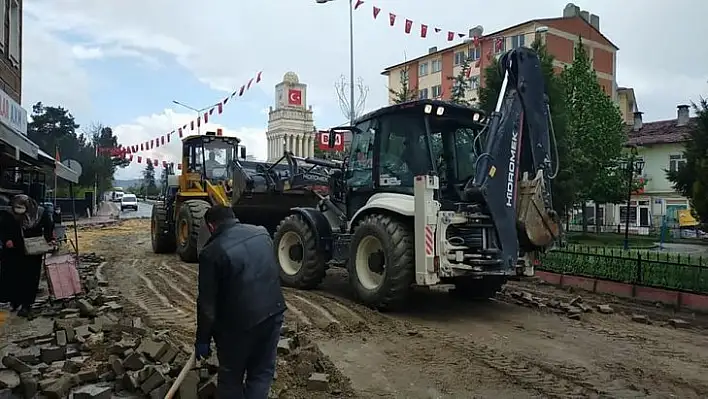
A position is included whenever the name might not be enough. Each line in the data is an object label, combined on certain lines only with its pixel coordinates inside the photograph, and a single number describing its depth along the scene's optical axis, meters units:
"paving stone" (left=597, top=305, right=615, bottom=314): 9.09
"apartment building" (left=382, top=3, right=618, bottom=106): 44.75
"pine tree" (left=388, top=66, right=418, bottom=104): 23.31
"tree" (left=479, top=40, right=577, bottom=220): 16.36
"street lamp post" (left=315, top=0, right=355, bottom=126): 22.20
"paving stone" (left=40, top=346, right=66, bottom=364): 6.02
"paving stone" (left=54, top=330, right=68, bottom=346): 6.44
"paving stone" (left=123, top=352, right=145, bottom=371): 5.36
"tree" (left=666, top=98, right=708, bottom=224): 10.55
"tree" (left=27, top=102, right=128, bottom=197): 49.75
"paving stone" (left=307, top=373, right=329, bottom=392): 5.40
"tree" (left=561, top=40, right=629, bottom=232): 21.42
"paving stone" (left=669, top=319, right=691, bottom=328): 8.30
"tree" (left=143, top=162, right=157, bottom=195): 95.19
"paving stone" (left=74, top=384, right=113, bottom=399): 4.69
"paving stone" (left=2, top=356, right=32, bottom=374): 5.67
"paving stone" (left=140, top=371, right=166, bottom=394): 4.91
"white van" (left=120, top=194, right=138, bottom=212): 53.47
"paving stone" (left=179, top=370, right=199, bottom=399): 4.69
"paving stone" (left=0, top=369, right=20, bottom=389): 5.31
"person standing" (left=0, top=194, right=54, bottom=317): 8.45
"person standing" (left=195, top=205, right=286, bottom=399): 4.16
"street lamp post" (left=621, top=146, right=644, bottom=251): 22.59
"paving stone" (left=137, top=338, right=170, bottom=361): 5.57
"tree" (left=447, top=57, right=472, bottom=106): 22.53
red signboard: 10.12
